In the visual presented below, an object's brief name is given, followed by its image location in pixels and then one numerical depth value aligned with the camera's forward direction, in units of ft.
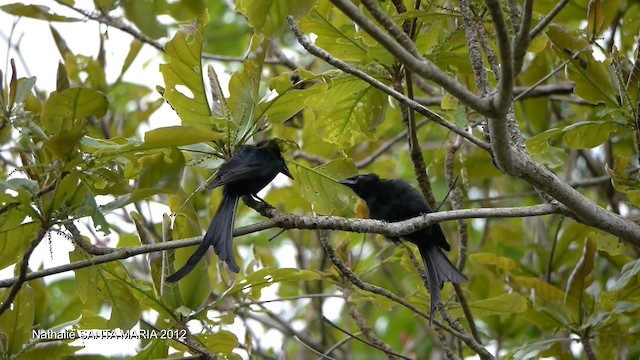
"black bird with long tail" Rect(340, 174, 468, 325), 27.04
